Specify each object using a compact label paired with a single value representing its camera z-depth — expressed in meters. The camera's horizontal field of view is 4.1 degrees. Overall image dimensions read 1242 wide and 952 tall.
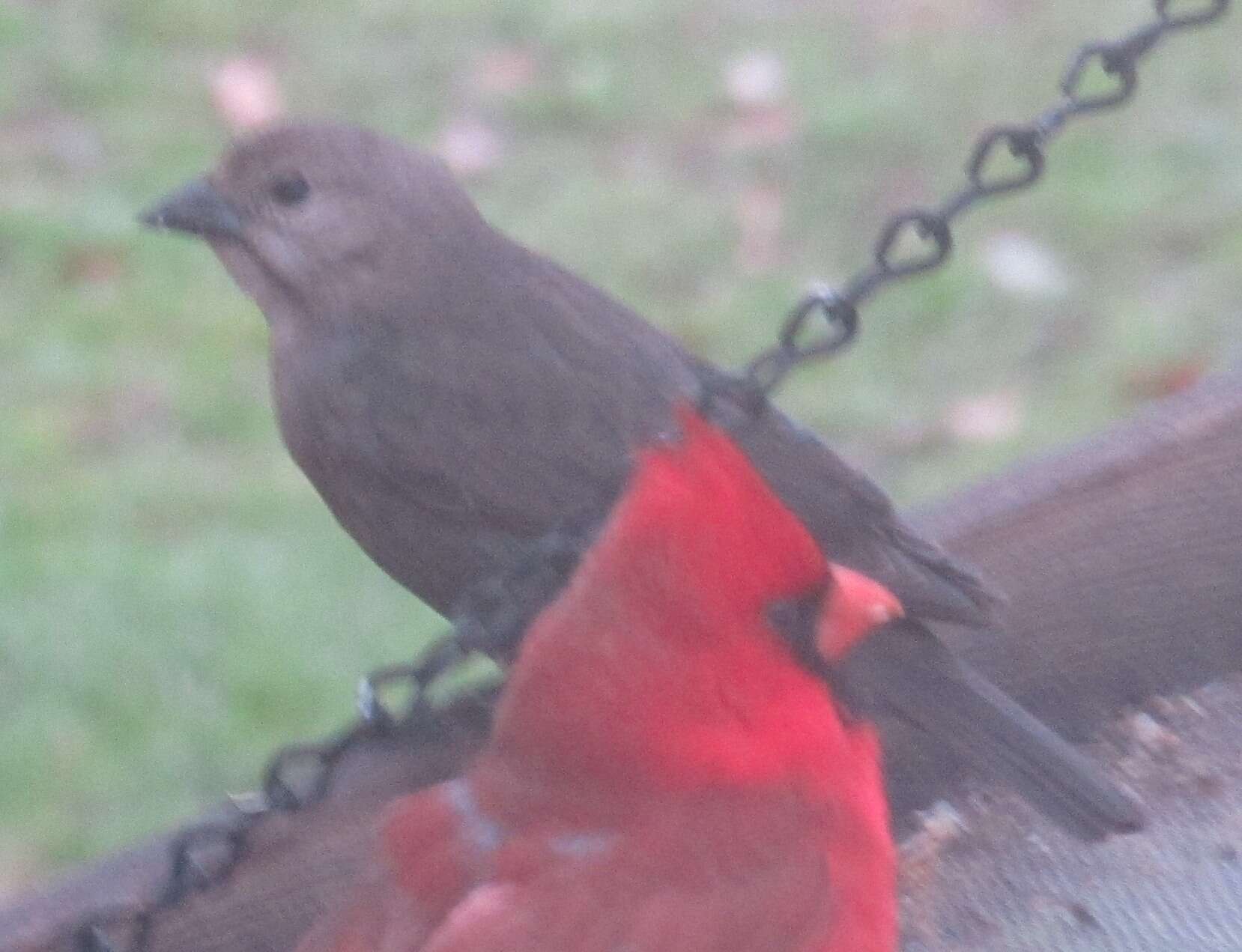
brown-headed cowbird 2.56
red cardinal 2.42
